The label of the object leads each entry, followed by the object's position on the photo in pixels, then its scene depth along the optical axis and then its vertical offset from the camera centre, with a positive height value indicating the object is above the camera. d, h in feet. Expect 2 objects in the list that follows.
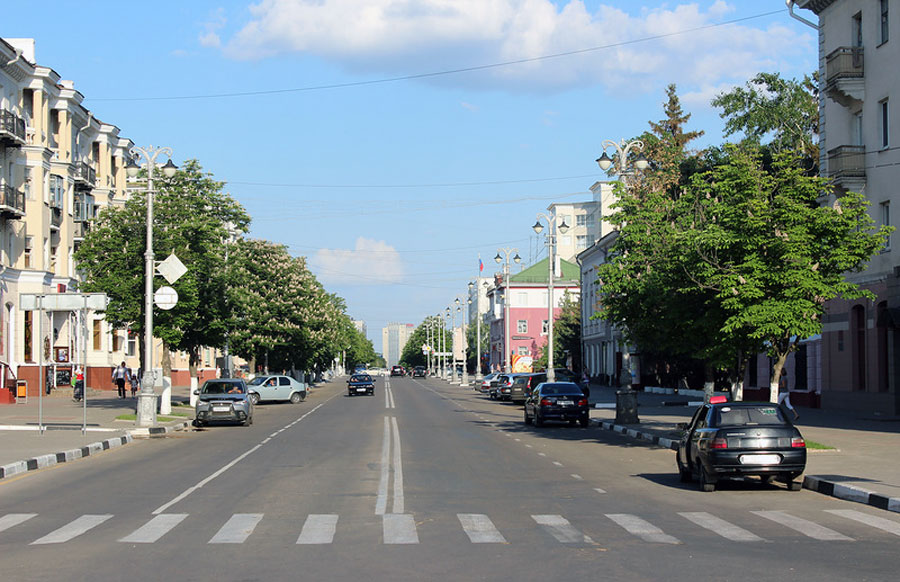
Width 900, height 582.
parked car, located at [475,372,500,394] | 254.39 -10.79
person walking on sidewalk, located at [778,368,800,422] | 113.70 -6.46
